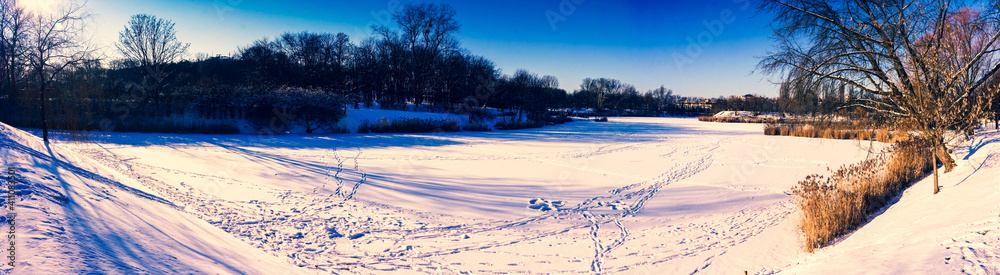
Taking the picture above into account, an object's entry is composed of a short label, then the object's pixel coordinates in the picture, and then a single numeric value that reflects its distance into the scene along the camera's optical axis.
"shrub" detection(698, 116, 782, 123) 39.26
